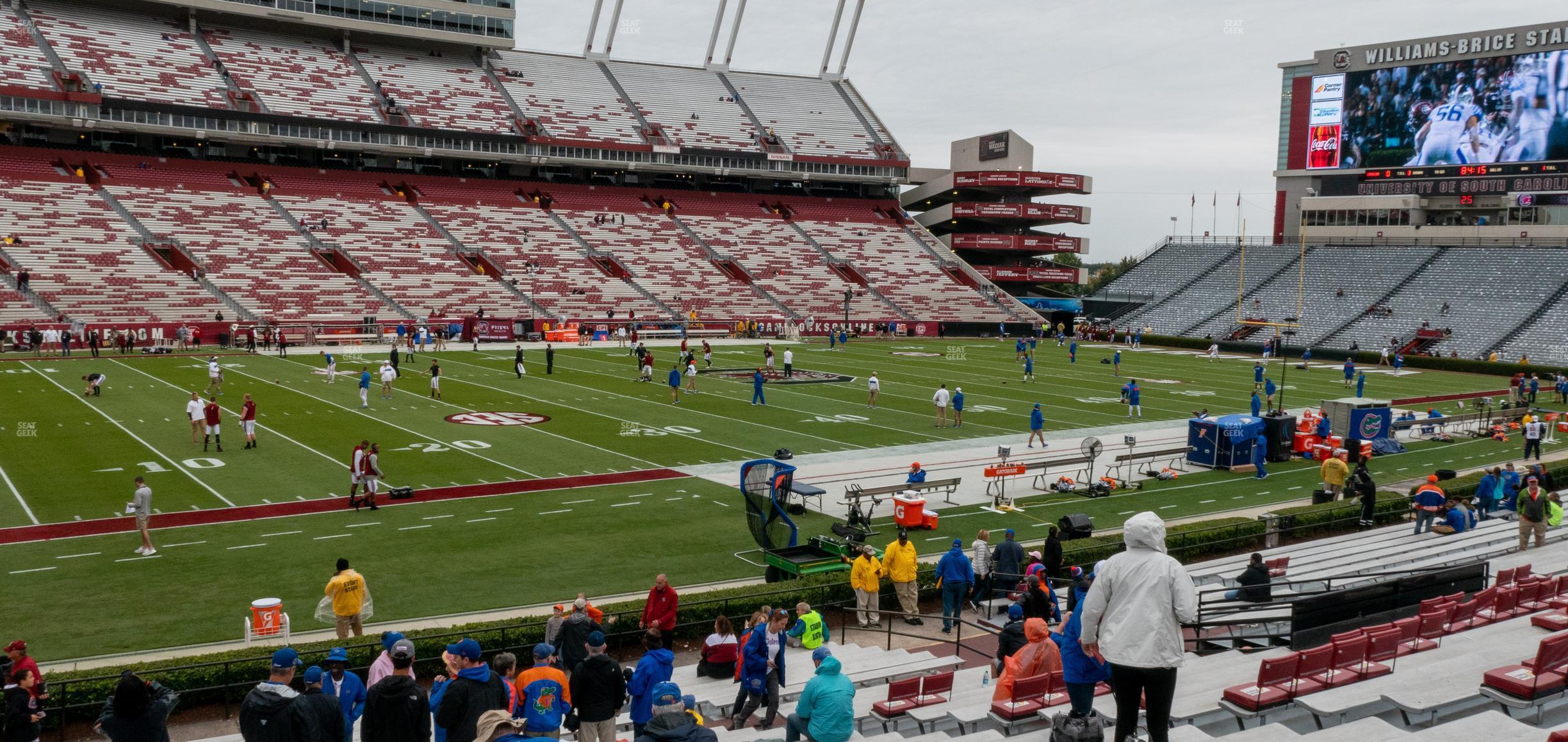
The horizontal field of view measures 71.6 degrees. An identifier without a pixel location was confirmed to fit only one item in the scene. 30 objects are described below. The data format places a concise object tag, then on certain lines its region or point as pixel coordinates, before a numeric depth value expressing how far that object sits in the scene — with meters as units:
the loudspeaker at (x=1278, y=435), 26.98
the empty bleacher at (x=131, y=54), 61.91
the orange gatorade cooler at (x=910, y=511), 18.89
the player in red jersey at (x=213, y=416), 23.77
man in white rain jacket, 5.75
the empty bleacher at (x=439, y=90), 72.25
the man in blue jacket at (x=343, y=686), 8.41
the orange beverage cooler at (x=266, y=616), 12.73
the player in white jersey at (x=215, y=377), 31.45
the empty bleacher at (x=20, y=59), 58.22
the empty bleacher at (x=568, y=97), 76.88
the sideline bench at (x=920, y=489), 19.42
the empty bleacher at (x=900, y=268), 73.94
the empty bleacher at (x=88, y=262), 48.34
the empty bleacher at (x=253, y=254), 53.12
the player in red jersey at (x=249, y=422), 24.38
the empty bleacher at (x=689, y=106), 81.50
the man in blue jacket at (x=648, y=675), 8.67
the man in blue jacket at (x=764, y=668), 9.73
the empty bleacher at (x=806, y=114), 85.81
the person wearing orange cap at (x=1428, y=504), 18.28
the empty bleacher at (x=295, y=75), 67.12
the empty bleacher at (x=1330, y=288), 66.12
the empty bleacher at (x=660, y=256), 65.94
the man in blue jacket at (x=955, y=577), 13.68
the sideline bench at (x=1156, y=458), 23.95
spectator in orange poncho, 9.34
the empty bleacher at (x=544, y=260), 61.53
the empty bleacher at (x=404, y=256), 57.53
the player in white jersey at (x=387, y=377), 32.09
